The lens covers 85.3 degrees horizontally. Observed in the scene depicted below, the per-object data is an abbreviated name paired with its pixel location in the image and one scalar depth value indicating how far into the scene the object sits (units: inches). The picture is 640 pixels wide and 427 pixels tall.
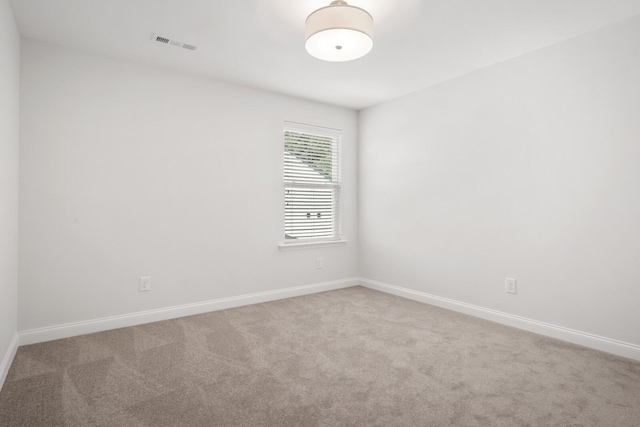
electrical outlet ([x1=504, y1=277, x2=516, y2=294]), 125.3
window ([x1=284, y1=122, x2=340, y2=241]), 166.7
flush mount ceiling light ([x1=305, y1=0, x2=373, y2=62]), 83.9
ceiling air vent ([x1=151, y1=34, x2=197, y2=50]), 108.6
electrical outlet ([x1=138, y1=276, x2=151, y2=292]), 127.0
